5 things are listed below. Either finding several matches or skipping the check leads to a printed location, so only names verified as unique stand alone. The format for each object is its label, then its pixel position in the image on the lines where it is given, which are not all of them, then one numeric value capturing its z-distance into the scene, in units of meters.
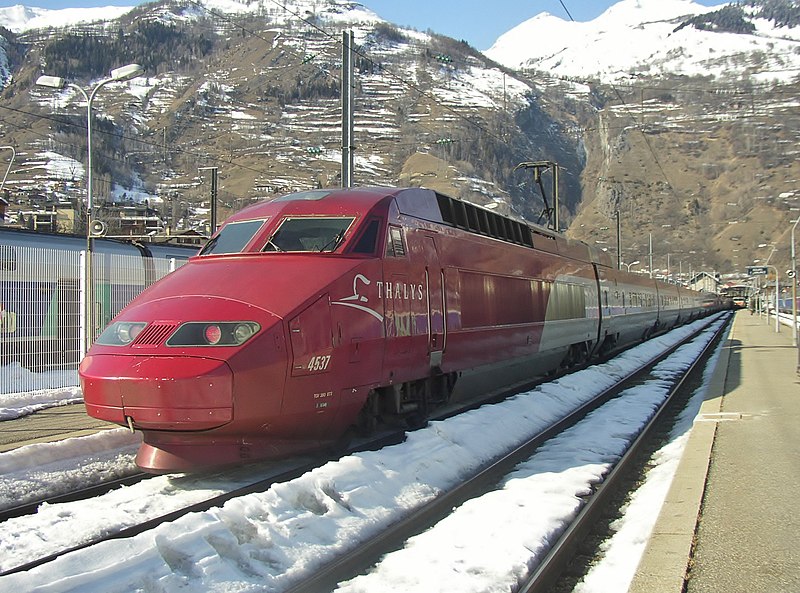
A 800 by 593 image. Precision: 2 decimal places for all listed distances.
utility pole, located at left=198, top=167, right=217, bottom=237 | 35.36
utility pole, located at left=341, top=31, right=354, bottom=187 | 17.47
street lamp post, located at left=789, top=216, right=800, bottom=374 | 31.24
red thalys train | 7.01
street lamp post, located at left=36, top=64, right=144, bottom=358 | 16.11
